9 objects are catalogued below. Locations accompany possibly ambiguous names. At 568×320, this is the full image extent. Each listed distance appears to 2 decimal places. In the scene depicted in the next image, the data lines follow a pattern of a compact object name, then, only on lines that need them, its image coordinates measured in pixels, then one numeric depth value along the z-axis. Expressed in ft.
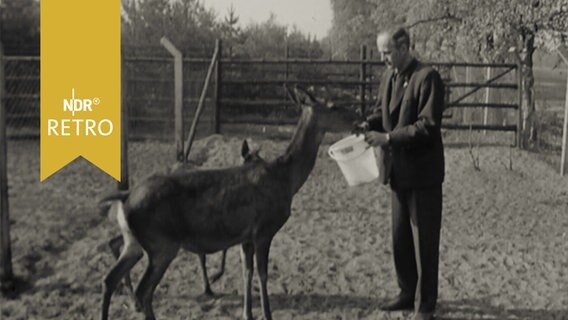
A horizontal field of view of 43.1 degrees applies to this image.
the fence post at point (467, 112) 66.01
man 16.63
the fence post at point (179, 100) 30.91
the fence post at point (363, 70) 54.60
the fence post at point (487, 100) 59.63
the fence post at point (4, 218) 19.19
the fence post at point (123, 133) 25.89
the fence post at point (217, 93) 52.80
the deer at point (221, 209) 15.76
